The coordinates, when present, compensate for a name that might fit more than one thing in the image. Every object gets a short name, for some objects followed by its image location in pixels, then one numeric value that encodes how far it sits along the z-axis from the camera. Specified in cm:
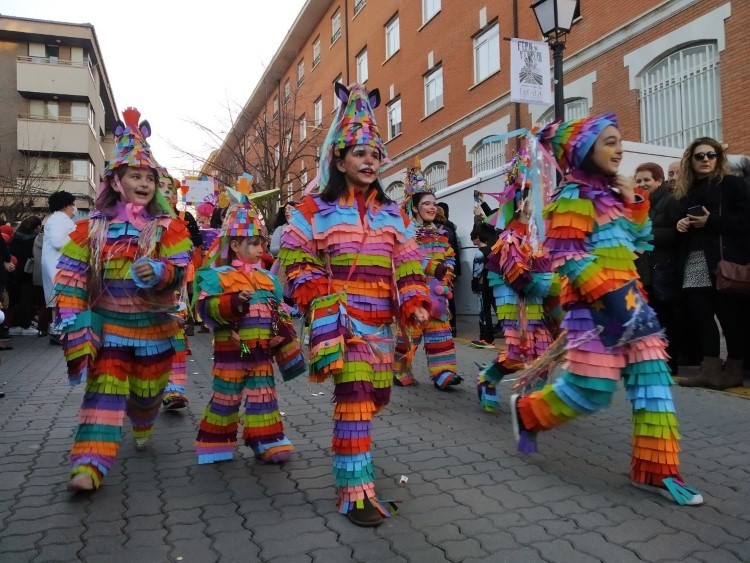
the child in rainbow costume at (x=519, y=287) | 463
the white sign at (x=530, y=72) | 941
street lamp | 761
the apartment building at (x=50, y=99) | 3644
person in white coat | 888
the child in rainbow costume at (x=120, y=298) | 343
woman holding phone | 527
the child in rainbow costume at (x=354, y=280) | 298
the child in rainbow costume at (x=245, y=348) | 390
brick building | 1048
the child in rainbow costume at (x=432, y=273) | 607
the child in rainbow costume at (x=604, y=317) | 311
